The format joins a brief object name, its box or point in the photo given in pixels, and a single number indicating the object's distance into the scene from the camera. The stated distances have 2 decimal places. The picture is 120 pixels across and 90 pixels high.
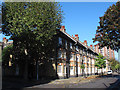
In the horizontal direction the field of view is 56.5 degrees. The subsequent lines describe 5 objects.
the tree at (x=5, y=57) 22.29
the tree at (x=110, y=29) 15.70
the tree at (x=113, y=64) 71.08
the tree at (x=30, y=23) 14.90
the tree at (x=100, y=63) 34.85
